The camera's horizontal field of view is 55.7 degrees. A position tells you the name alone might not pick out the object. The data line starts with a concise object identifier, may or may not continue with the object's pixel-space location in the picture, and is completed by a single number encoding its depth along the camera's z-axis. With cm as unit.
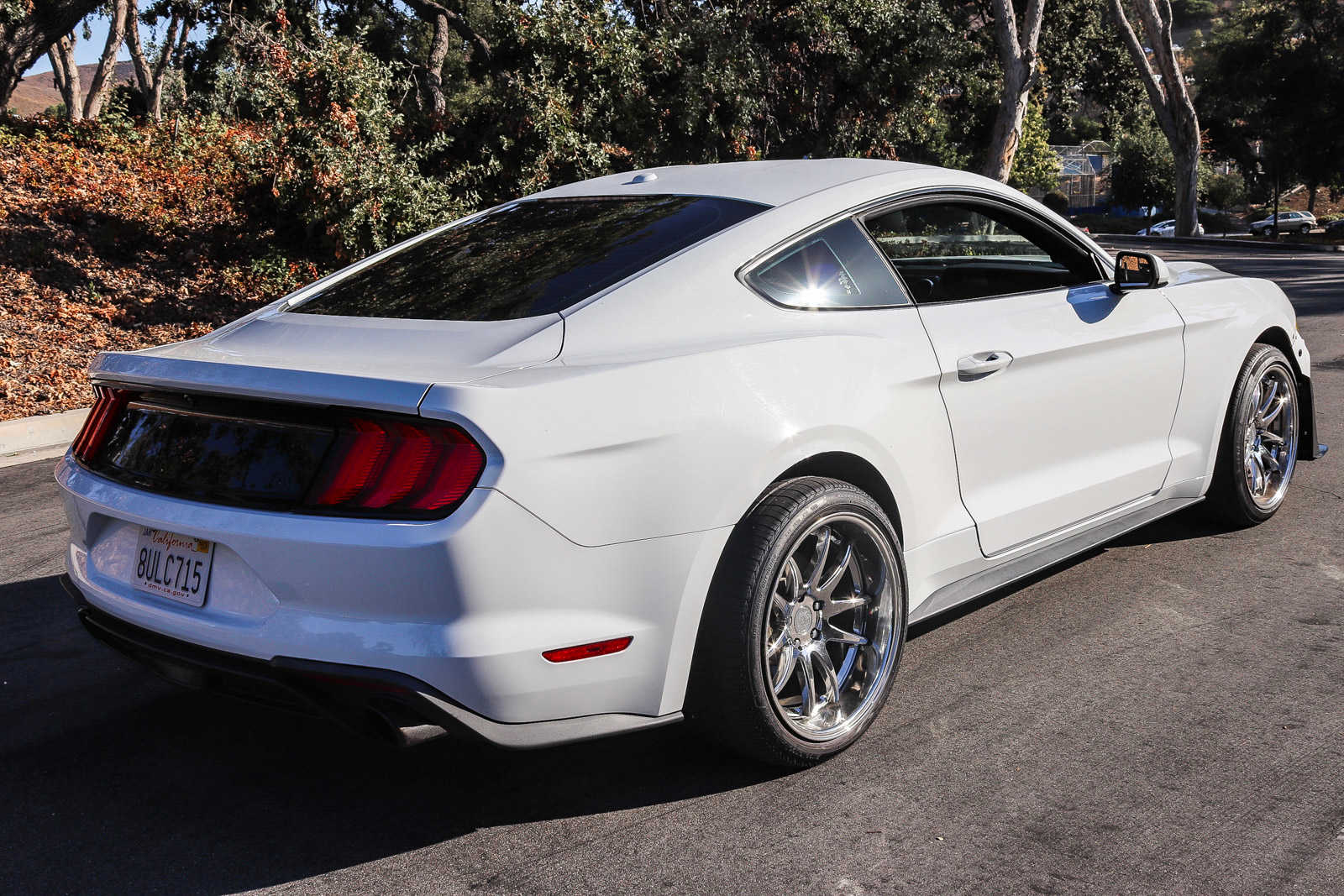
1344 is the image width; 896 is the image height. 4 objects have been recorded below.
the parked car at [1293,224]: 6069
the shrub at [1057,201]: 7056
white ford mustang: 281
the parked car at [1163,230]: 6053
